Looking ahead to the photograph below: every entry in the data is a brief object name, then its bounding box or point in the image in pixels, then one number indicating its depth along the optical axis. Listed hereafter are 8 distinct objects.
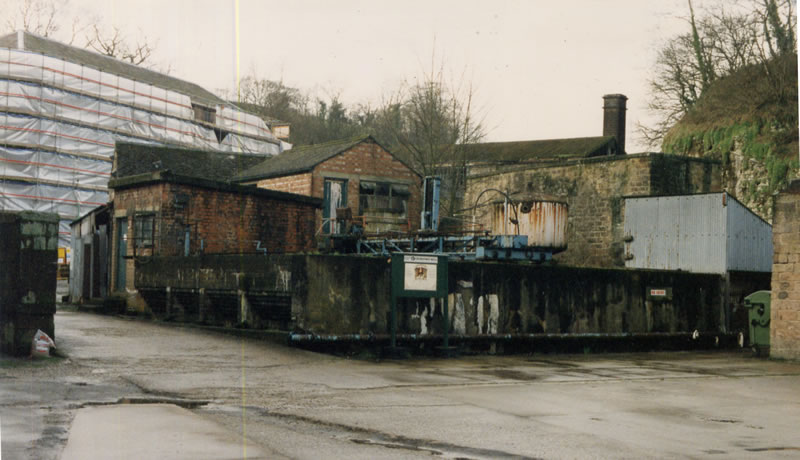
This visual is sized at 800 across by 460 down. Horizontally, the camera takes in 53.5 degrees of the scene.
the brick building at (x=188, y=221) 20.56
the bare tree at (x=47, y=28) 45.19
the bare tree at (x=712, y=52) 18.75
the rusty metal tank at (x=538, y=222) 18.14
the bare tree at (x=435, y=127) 34.72
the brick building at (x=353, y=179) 32.78
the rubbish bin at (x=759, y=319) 15.98
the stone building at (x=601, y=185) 24.72
